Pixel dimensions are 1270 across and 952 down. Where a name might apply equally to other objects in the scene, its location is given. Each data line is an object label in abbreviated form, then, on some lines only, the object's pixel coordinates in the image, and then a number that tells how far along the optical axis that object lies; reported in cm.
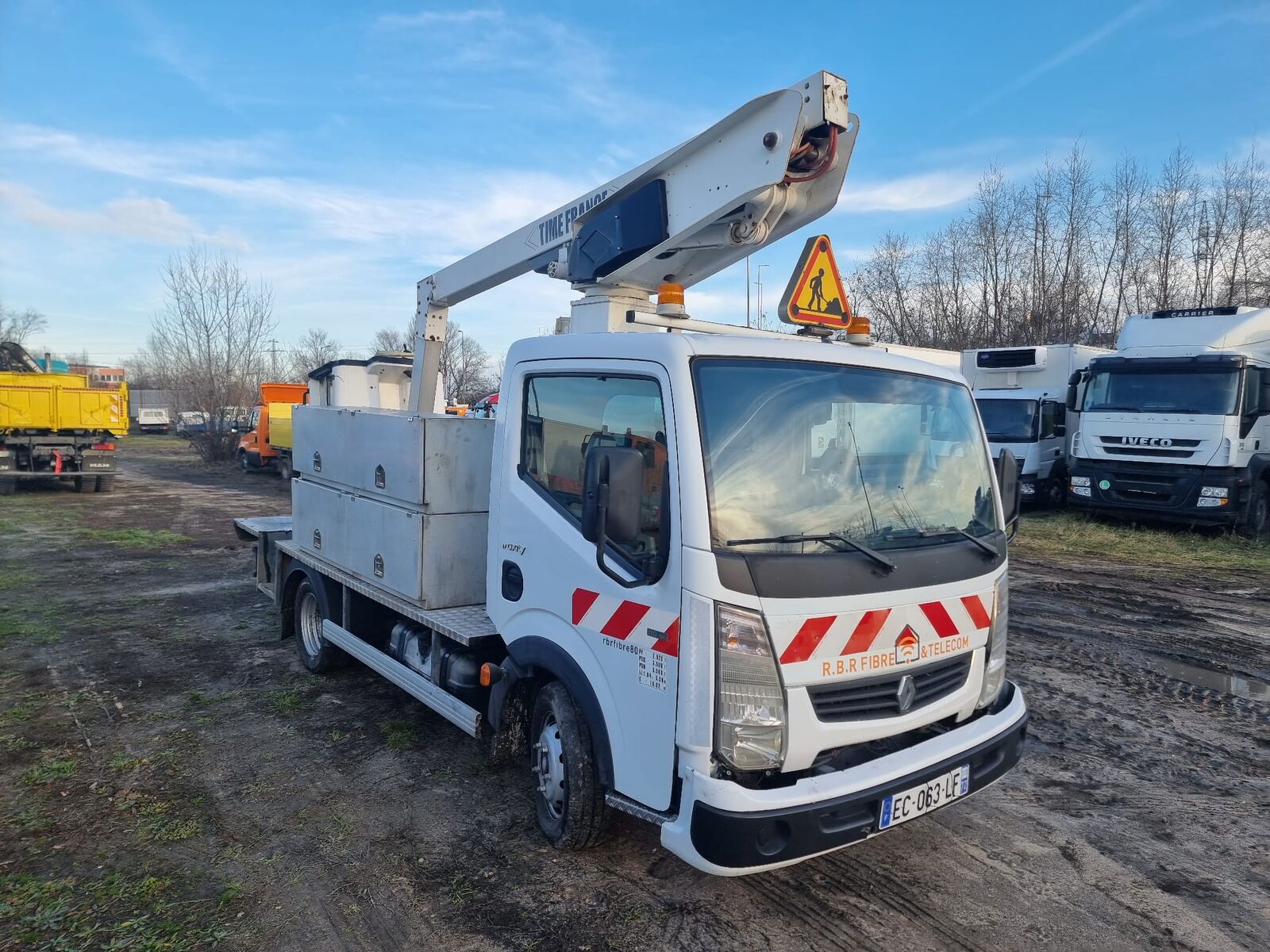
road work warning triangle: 432
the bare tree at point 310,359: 5328
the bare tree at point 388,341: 4634
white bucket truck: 281
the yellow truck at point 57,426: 1727
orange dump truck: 2239
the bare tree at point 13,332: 5476
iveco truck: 1165
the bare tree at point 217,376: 2738
